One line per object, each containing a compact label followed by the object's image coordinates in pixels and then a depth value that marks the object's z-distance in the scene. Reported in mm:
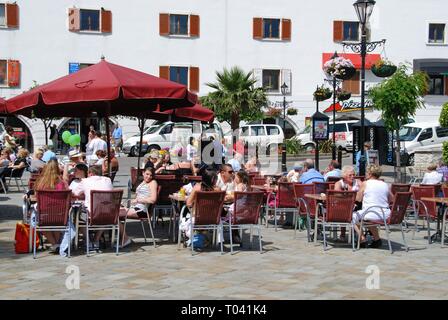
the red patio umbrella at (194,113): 13766
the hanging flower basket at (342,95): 33278
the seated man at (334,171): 13434
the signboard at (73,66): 36475
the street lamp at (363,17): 14375
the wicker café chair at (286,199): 12070
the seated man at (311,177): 12195
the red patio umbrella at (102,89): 9734
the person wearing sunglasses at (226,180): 11117
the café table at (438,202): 10575
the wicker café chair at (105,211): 9398
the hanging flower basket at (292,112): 39062
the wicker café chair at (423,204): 11359
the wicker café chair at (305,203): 10961
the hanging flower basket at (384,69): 18406
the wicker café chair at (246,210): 9938
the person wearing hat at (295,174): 13663
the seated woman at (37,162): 16297
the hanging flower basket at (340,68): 18984
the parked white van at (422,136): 30016
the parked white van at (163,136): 33666
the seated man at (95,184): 9891
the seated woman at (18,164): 17188
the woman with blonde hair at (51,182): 9766
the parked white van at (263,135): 34031
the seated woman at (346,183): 11000
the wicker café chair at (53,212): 9188
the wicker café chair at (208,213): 9570
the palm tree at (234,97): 33688
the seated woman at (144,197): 10523
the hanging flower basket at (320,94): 24328
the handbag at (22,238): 9594
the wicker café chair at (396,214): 10148
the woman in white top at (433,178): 13469
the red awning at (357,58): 38719
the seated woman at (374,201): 10211
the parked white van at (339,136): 35031
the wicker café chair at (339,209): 10008
